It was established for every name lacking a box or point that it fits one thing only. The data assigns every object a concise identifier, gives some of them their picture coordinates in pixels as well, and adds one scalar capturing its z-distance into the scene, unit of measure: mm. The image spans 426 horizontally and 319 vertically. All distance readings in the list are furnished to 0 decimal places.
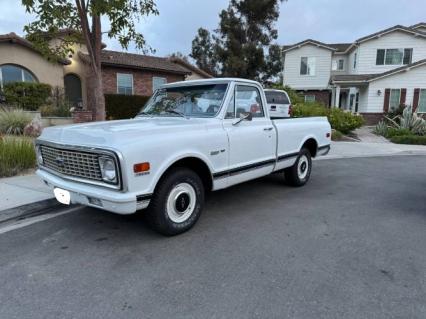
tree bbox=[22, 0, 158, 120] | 6418
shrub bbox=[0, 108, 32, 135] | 10227
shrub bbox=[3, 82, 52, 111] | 14570
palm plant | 16031
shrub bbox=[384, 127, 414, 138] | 15557
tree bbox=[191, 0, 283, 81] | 35000
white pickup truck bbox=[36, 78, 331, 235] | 3303
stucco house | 16331
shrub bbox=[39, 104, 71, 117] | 13434
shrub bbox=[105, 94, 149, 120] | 17766
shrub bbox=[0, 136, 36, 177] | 6496
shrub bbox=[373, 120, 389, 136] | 16984
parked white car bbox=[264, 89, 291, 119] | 13184
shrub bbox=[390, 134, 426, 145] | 14055
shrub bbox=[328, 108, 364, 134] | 15719
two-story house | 21469
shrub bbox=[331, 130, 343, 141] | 14748
